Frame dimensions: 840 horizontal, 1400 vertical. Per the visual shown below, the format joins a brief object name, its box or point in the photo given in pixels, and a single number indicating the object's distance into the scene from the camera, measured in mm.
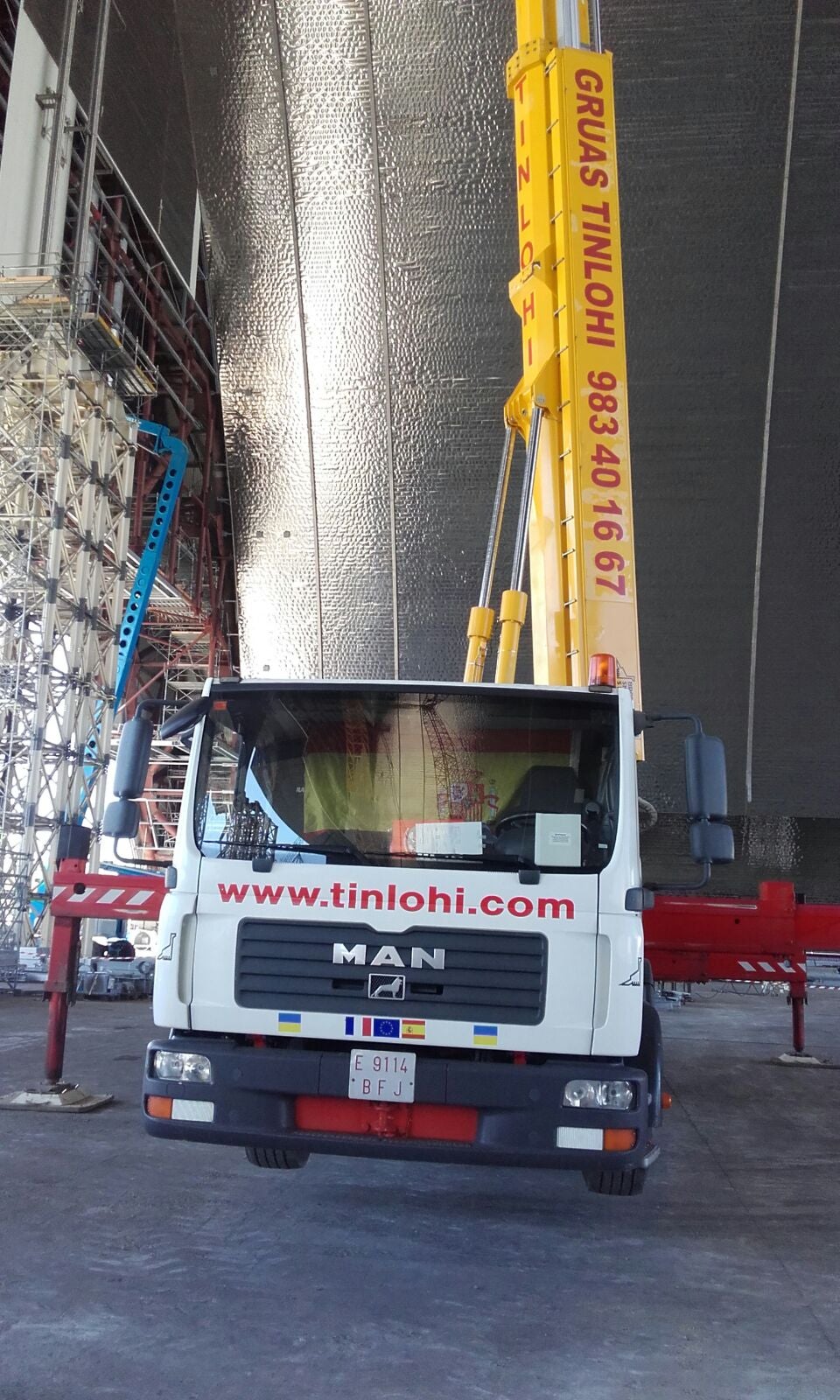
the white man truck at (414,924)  3691
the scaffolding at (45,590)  16906
